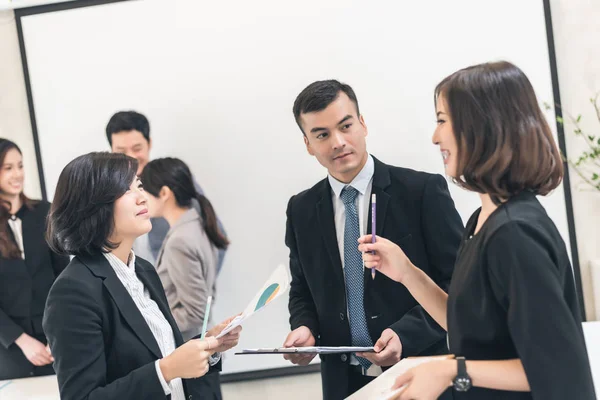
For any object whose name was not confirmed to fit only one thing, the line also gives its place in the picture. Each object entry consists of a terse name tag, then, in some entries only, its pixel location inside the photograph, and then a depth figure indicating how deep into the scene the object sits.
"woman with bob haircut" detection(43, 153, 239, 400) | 1.73
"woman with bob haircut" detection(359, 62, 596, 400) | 1.22
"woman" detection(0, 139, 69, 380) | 3.04
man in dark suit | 2.21
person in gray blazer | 2.98
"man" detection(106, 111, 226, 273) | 3.07
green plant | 2.97
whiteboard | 3.01
